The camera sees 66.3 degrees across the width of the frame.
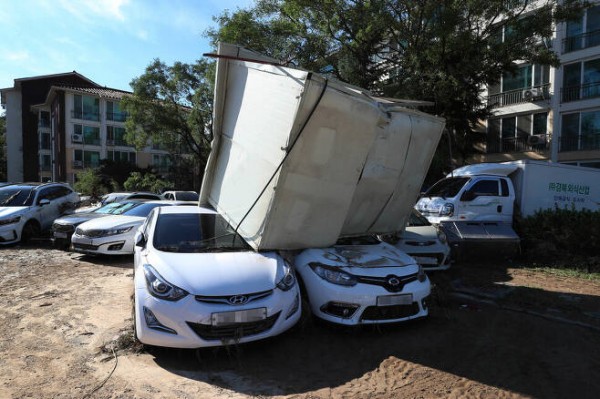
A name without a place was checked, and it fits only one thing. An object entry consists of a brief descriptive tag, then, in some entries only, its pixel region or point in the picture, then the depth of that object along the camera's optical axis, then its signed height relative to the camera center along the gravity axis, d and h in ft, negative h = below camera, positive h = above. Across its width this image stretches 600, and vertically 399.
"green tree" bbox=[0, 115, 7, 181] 202.17 +7.47
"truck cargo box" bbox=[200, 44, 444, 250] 17.03 +1.12
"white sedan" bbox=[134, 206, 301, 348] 14.26 -3.86
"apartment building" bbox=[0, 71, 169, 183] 156.87 +16.63
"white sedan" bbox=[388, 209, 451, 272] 26.94 -4.02
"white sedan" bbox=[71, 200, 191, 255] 31.19 -4.22
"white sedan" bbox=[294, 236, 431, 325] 16.69 -4.07
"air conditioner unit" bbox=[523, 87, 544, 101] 79.01 +15.16
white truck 35.01 -0.92
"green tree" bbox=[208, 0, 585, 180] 46.09 +15.30
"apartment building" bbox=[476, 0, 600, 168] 75.20 +13.15
